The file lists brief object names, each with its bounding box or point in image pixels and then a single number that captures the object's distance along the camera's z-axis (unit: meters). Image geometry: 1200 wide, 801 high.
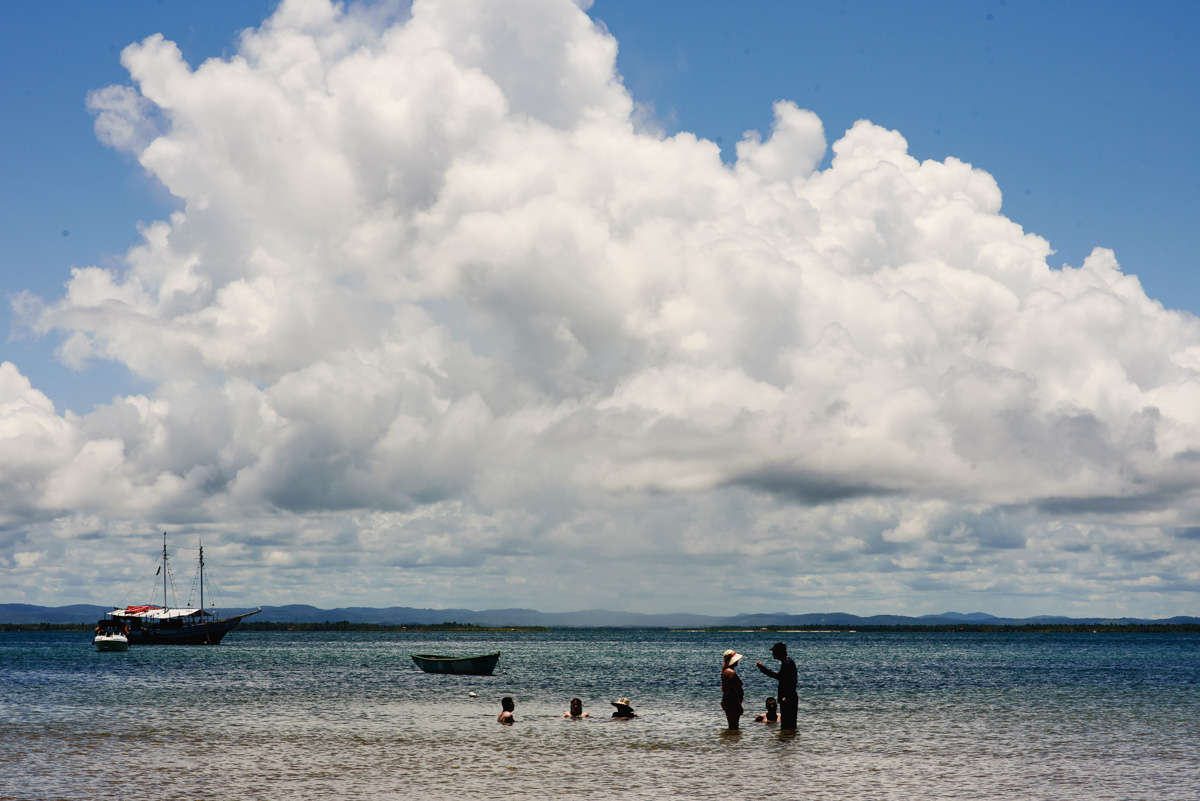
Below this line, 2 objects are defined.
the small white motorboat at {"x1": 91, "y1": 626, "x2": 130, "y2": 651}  140.00
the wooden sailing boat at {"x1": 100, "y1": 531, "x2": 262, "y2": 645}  158.25
